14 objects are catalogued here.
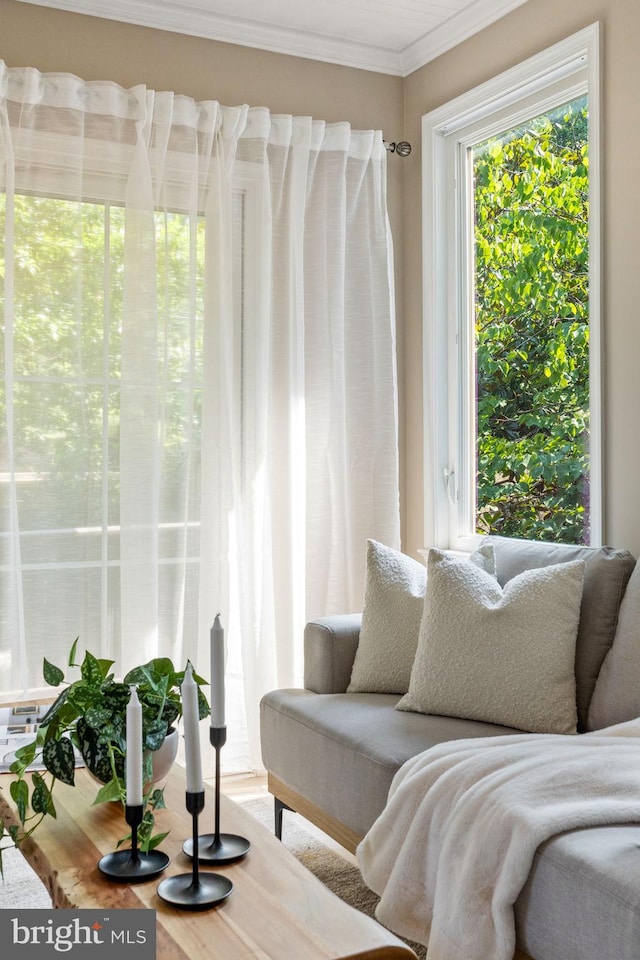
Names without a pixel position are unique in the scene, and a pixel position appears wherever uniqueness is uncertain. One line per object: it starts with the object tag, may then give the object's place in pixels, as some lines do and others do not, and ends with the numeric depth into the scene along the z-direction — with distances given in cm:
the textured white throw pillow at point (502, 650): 235
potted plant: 161
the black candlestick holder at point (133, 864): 144
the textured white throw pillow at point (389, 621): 272
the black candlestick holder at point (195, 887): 131
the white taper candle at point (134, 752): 133
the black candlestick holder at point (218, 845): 147
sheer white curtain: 321
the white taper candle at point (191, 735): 128
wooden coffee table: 126
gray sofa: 157
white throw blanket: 168
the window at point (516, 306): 313
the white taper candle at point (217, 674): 142
